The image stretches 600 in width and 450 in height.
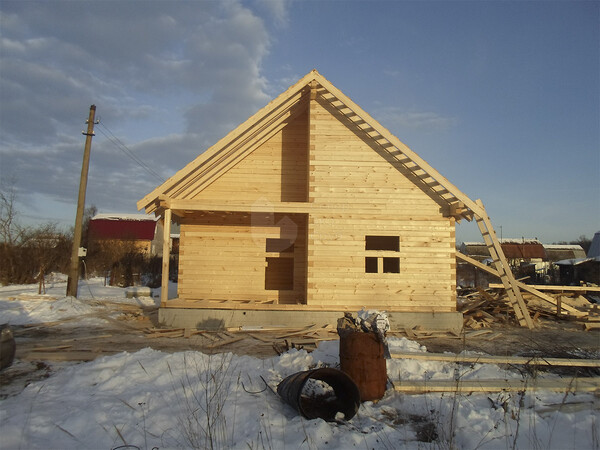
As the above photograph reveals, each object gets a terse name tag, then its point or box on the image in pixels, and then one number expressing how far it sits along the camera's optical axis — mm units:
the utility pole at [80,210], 16281
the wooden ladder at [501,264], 11789
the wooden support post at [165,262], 11545
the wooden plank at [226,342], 9267
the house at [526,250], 52406
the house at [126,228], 41562
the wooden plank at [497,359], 6988
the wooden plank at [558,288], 15406
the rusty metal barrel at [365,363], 5668
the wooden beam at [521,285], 12828
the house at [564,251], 61375
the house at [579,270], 28895
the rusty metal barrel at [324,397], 4918
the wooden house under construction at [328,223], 11719
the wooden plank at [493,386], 5656
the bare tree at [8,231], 24825
